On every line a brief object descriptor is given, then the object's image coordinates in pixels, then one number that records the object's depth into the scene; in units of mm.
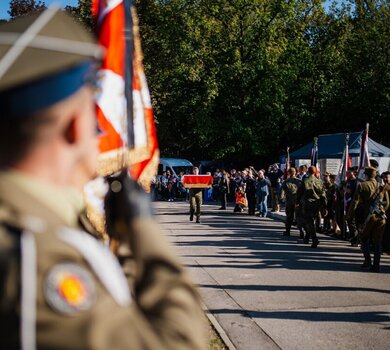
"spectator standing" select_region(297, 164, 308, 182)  18125
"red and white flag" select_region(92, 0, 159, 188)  3131
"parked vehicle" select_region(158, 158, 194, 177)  37281
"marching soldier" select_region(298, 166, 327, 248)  13625
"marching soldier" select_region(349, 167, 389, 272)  10258
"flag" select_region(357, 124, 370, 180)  14758
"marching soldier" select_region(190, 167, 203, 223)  19375
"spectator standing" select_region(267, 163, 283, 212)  23266
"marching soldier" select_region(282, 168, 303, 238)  15672
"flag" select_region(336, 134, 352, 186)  16033
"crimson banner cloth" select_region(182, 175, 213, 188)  19341
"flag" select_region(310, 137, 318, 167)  19016
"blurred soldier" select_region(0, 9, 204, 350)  986
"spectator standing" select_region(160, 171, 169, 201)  34969
